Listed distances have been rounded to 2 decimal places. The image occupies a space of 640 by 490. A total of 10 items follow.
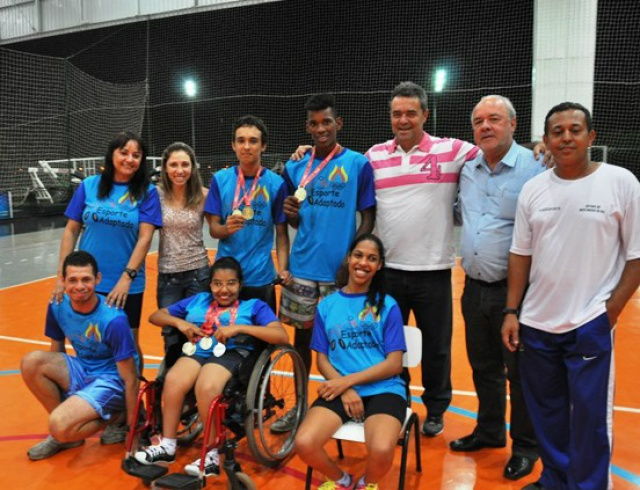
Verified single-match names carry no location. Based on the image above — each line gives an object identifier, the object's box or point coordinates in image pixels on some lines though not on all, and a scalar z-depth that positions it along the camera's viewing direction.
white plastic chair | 2.21
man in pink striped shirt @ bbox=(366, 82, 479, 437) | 2.70
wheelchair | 2.27
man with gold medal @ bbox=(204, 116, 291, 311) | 2.85
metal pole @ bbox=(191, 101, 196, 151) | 14.23
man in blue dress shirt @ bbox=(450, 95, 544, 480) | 2.46
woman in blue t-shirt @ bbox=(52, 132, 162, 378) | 2.92
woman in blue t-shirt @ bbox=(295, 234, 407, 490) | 2.21
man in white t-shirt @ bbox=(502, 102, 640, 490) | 2.04
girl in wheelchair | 2.46
